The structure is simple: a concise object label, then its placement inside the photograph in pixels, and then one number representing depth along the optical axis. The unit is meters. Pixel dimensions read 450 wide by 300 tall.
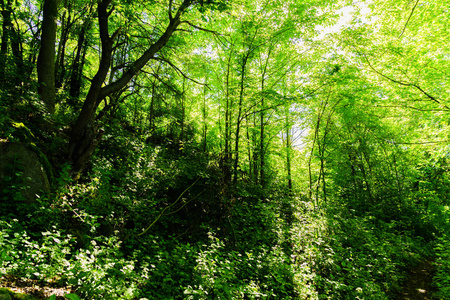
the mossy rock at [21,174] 3.75
